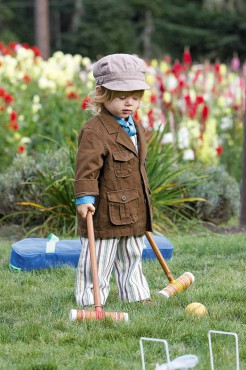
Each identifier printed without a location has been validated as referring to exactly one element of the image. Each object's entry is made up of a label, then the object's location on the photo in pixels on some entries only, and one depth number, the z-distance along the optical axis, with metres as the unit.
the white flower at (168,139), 17.45
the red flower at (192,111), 19.87
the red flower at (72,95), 20.59
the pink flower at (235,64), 26.69
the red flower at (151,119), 17.14
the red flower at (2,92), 18.84
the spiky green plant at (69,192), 15.02
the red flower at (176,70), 23.20
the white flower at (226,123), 21.78
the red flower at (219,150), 18.77
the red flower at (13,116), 18.48
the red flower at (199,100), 19.67
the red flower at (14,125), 18.50
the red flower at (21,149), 18.12
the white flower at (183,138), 18.33
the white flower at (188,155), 17.20
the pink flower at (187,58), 23.90
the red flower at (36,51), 24.20
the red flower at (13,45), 25.07
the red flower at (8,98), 18.72
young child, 9.53
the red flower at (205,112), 19.33
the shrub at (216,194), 16.20
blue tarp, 11.99
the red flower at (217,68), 24.62
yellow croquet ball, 9.39
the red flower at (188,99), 20.10
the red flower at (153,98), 20.87
